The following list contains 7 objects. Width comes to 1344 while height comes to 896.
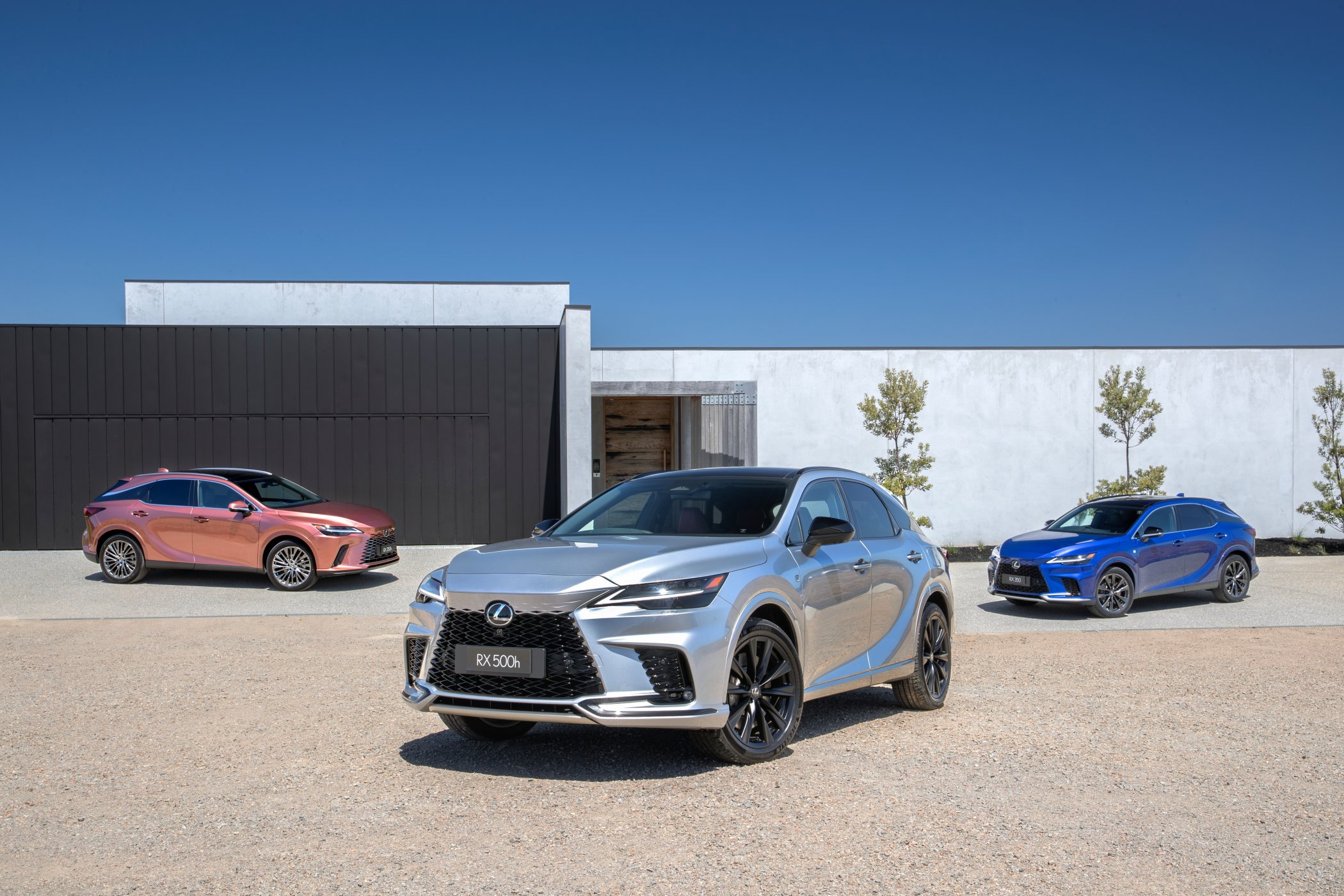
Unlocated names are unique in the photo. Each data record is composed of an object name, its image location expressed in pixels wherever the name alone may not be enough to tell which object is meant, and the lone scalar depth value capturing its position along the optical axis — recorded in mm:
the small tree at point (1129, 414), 20641
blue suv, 13266
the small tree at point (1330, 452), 22172
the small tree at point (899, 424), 20953
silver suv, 5457
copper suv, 14992
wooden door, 28359
